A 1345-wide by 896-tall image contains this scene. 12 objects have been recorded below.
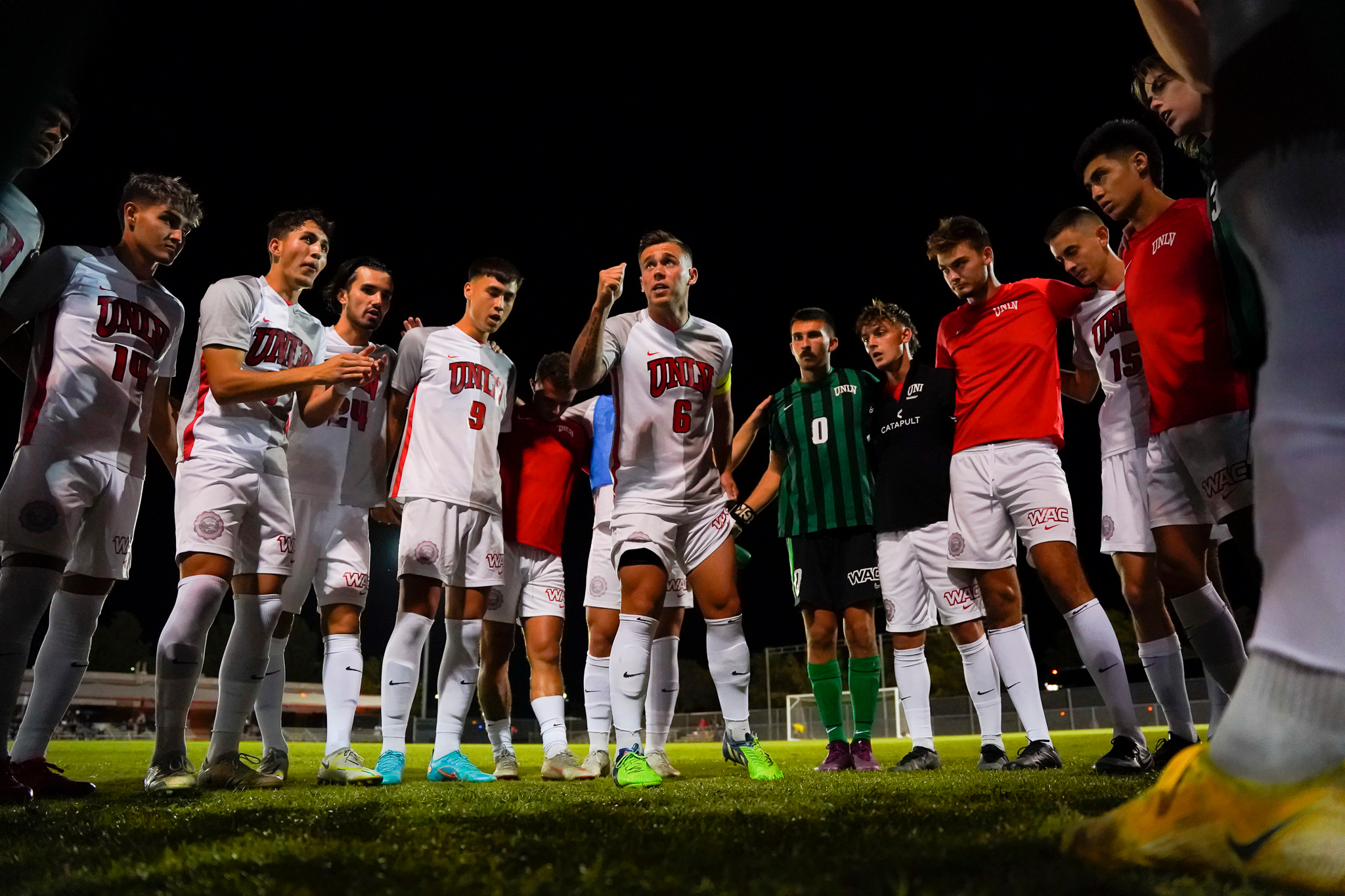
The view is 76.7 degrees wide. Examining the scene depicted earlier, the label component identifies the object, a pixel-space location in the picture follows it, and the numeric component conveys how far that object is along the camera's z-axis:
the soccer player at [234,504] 4.11
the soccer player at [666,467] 4.26
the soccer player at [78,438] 3.65
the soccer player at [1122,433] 4.46
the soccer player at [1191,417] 3.35
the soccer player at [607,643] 5.48
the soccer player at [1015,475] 4.62
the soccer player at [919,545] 5.79
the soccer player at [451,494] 5.18
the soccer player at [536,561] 5.90
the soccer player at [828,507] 6.59
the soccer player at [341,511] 5.21
